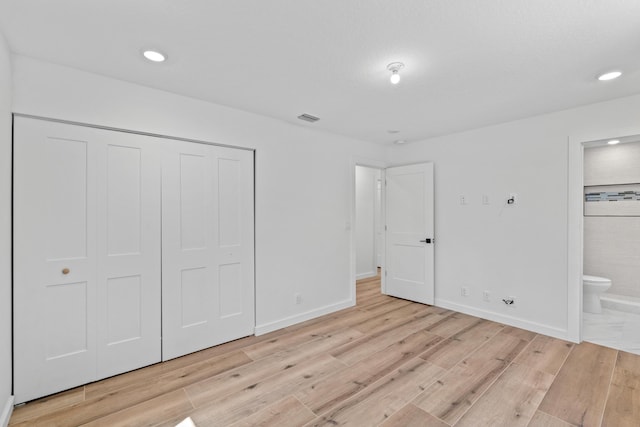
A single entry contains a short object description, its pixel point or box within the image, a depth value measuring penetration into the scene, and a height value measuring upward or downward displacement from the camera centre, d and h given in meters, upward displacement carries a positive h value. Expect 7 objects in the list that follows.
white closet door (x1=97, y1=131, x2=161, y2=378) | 2.37 -0.35
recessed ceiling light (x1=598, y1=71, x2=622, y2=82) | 2.28 +1.08
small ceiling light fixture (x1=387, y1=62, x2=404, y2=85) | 2.15 +1.08
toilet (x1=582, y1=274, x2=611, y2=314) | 3.89 -1.07
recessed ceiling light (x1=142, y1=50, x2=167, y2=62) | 2.02 +1.10
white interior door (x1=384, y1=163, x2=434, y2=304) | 4.22 -0.32
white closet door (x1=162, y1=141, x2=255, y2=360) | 2.70 -0.34
